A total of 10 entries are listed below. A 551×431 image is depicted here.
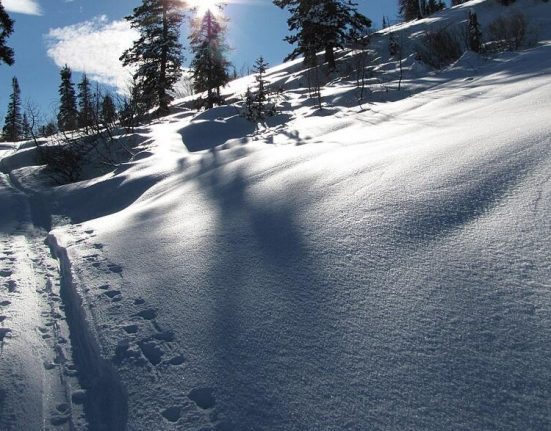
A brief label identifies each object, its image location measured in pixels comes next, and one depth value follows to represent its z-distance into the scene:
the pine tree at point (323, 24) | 16.06
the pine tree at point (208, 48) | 17.80
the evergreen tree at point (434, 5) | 35.24
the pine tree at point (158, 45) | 18.97
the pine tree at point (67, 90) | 35.25
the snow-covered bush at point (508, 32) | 10.16
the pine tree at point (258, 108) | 9.23
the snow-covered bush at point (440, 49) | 11.90
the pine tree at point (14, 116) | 39.69
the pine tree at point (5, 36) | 13.26
